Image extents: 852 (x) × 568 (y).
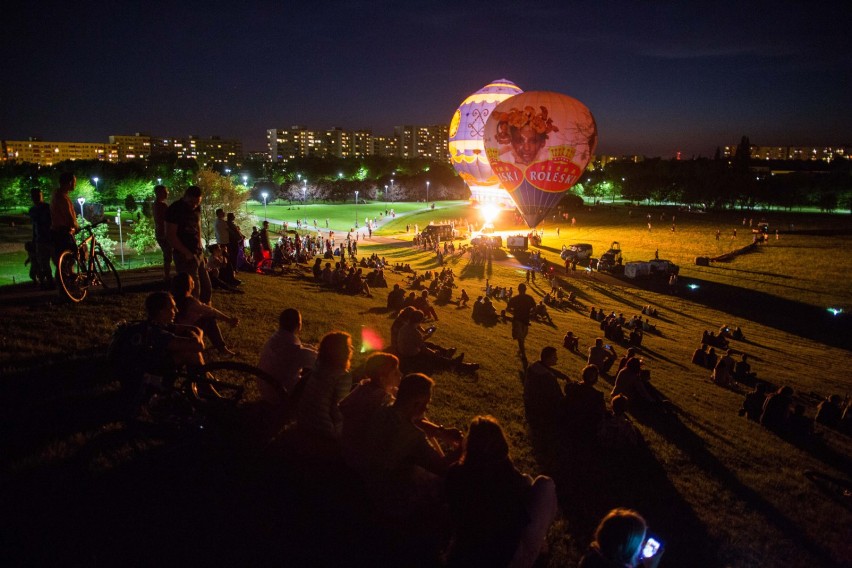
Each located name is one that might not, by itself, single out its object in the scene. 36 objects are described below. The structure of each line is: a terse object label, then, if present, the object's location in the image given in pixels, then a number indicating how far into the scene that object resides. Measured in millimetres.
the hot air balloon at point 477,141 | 49844
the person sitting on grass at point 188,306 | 5496
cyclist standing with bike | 7418
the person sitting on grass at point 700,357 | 14680
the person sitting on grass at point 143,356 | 3920
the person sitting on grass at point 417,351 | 8648
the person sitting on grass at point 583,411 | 6748
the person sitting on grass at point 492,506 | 3123
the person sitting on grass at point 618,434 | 6520
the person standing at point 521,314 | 12680
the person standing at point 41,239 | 7918
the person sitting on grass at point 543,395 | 7047
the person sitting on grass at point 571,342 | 13773
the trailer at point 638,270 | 33750
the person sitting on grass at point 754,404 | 9648
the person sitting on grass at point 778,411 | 9062
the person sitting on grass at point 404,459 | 3672
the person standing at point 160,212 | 8398
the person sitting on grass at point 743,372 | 13344
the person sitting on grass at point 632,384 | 8586
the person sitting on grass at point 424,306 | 12993
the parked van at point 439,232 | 47597
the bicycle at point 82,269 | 7980
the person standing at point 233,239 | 13250
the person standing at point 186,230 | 7023
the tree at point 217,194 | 51228
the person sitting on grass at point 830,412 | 10227
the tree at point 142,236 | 46250
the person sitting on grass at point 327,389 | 4258
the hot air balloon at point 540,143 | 32531
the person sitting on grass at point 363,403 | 3922
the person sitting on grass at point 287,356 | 5055
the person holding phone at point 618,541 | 2934
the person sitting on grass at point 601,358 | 11164
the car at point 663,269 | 34062
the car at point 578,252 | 38312
